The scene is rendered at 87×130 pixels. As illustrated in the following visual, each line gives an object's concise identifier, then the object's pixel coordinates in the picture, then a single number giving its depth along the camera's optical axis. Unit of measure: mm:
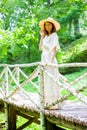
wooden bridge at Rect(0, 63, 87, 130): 4906
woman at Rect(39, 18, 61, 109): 5785
